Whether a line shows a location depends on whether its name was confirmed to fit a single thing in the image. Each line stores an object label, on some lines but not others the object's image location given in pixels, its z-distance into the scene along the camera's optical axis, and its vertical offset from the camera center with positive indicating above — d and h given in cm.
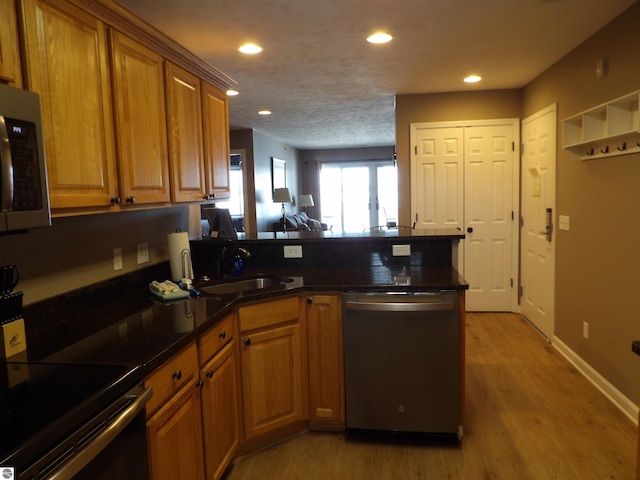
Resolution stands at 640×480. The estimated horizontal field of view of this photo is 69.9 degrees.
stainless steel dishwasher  241 -87
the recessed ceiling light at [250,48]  326 +113
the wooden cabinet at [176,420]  154 -78
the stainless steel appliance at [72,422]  100 -51
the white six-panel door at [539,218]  406 -22
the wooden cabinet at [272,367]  239 -88
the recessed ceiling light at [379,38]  311 +113
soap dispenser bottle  291 -39
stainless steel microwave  124 +13
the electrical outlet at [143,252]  260 -26
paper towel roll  269 -29
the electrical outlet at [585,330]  338 -101
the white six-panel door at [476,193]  497 +6
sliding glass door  1093 +17
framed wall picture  870 +61
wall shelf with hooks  271 +42
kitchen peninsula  166 -53
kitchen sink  282 -51
